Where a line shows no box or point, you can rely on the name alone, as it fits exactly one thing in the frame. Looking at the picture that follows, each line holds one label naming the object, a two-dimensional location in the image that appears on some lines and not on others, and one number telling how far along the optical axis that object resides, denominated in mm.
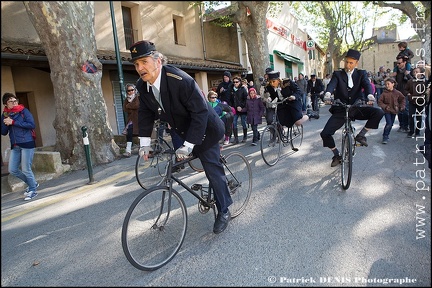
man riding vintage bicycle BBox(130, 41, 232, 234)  2785
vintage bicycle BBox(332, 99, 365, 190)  4414
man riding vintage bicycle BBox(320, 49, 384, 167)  4988
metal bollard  5734
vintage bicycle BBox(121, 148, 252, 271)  2688
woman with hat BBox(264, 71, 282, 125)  6719
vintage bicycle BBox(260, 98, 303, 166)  6102
